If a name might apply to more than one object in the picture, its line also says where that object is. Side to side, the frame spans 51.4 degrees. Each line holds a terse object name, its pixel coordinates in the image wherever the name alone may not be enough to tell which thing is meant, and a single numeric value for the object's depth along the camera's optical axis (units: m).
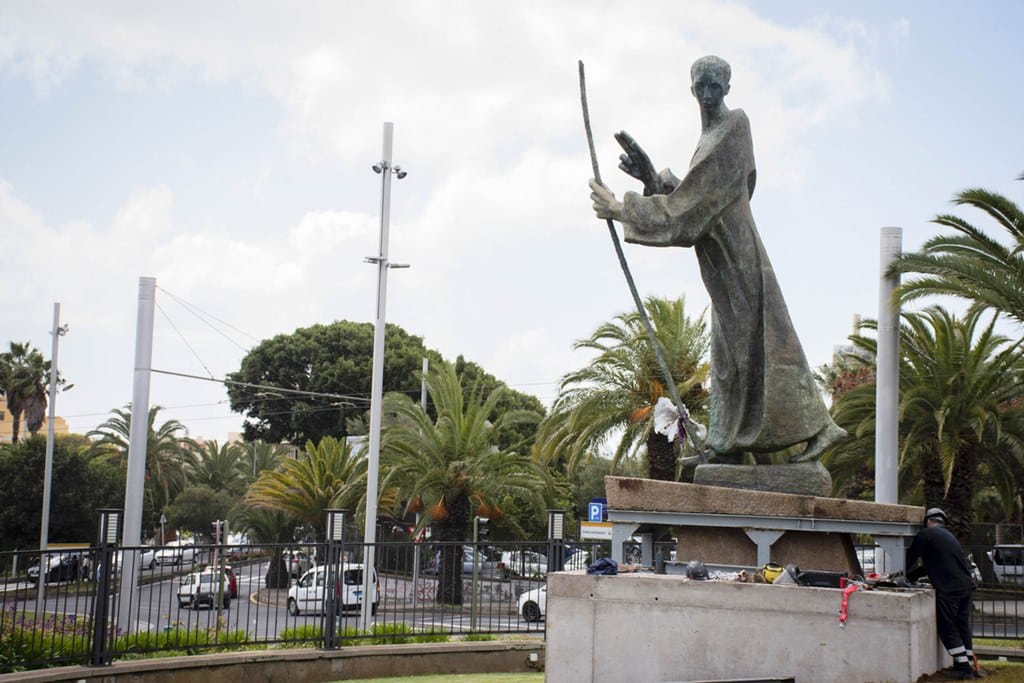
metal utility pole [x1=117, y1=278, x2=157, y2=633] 17.86
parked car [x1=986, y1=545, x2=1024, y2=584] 17.23
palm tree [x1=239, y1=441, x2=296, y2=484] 53.56
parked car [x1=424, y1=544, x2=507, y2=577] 15.65
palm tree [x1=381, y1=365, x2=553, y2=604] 24.23
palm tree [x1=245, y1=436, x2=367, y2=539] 31.89
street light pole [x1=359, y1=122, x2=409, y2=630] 19.58
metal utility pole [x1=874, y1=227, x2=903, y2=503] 15.35
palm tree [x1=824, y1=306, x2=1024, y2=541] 19.59
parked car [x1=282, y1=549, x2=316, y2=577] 13.85
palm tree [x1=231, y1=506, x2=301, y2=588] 38.12
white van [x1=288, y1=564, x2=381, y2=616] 13.23
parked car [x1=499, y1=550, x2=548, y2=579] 15.46
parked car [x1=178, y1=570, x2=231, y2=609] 12.92
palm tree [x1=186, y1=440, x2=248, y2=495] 58.69
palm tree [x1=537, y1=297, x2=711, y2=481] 22.05
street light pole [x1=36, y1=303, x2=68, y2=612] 34.38
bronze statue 7.91
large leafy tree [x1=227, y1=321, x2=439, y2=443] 54.44
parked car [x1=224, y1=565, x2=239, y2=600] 15.42
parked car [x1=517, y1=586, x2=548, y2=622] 15.84
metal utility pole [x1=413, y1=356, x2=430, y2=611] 14.32
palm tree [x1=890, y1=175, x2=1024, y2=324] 14.54
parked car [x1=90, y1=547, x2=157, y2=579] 11.40
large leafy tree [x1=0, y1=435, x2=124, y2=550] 38.38
